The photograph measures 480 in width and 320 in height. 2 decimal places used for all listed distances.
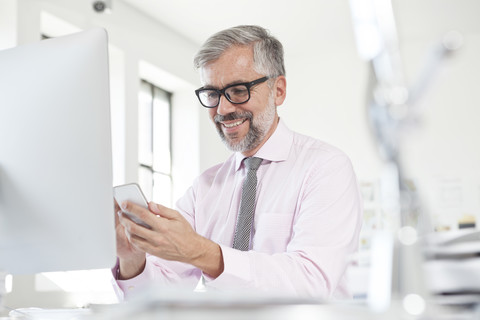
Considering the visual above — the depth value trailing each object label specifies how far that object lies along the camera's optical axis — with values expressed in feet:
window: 20.51
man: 4.36
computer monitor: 3.37
